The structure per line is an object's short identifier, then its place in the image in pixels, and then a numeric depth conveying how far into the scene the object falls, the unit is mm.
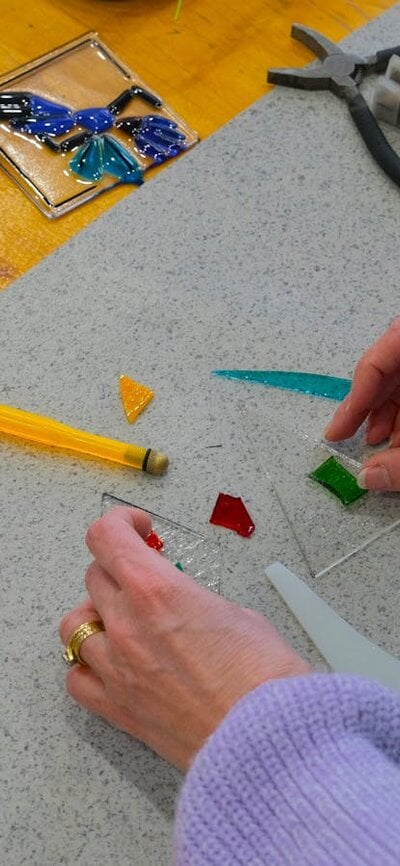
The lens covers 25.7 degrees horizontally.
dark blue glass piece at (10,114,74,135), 928
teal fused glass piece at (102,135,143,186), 917
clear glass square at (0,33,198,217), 897
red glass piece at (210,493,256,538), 705
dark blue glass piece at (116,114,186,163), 933
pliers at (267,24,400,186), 948
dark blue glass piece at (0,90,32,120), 937
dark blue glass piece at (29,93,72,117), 941
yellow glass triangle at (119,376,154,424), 758
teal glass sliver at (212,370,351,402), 781
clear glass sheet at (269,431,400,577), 700
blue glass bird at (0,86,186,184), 919
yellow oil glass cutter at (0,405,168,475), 719
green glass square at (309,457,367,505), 724
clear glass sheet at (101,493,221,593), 683
